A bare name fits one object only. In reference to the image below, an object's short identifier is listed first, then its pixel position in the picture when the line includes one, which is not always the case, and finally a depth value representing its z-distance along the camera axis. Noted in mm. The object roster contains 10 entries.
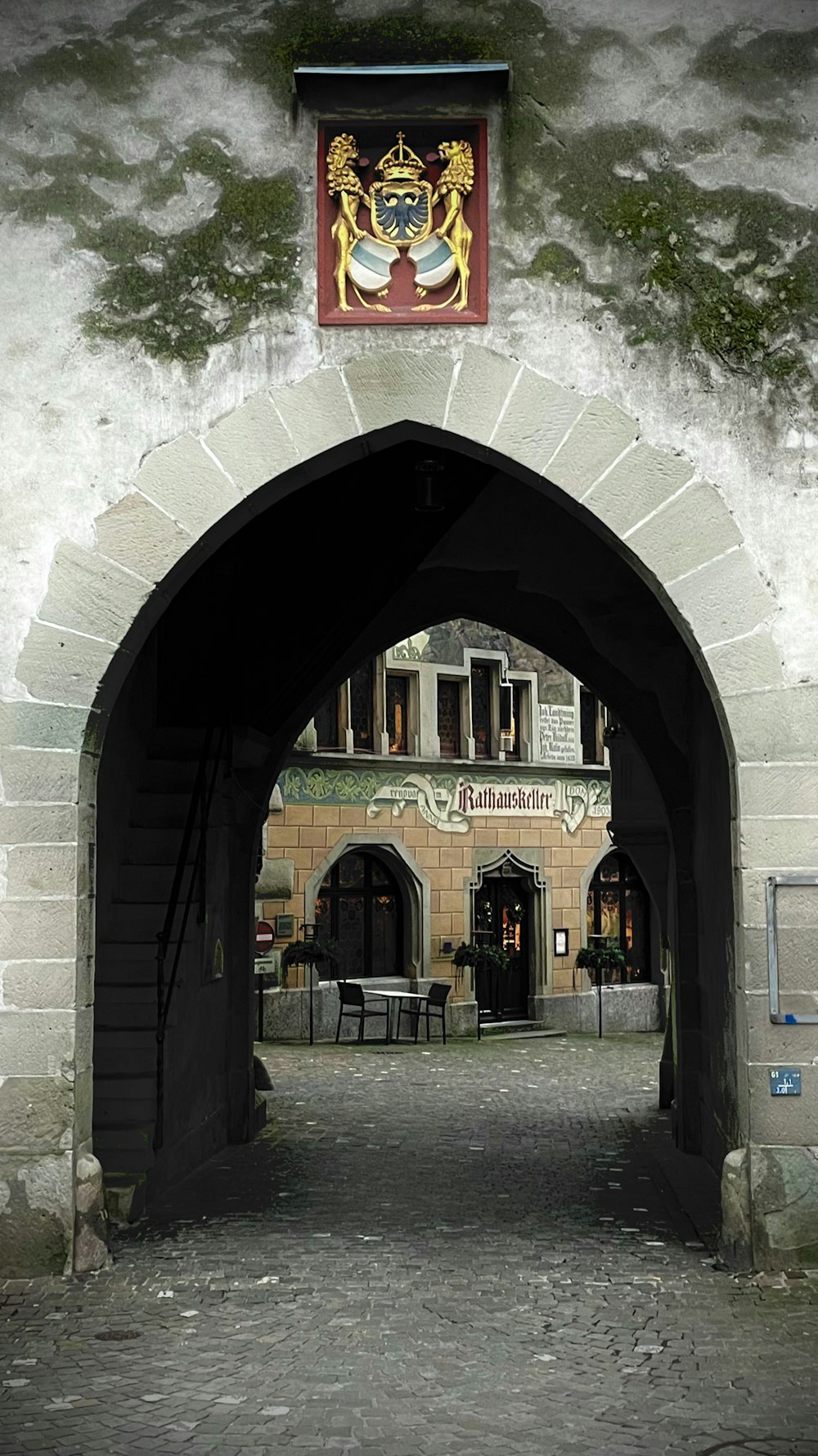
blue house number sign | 6273
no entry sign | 19094
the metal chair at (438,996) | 19797
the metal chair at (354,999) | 19281
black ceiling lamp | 8969
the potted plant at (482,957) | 21141
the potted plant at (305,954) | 19688
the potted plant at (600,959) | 21938
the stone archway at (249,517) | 6352
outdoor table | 19812
